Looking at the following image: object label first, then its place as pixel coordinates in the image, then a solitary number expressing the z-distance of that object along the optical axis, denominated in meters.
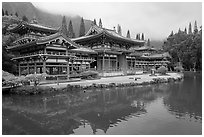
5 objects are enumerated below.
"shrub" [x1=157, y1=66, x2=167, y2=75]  36.87
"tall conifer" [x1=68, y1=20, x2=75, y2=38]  64.41
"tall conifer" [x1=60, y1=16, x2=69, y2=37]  65.10
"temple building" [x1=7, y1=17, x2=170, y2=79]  22.95
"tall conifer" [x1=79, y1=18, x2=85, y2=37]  66.12
